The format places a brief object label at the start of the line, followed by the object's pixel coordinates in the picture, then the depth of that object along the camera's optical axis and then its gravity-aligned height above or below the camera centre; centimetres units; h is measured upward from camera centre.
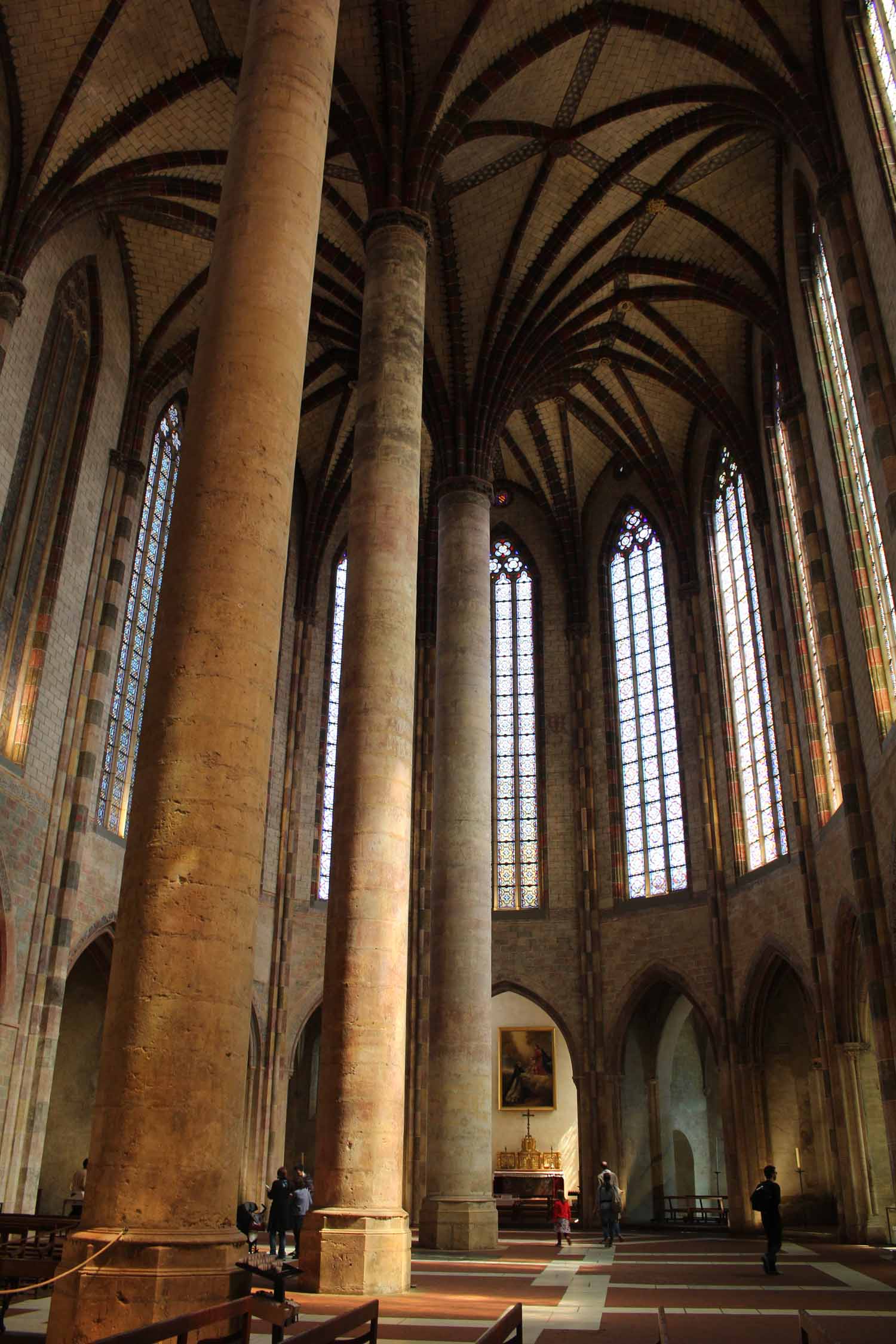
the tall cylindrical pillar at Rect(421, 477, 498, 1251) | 1457 +382
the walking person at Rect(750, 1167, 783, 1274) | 1191 -18
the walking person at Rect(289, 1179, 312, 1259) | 1280 -17
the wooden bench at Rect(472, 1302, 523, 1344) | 404 -48
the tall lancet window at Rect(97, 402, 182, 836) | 2027 +965
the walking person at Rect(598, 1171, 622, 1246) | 1659 -17
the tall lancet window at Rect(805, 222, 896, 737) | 1541 +899
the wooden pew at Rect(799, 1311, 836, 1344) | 361 -44
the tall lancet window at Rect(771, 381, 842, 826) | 1902 +826
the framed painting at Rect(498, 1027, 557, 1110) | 2742 +268
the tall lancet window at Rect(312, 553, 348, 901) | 2547 +974
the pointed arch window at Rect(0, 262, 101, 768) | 1727 +1015
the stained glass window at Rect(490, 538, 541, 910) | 2584 +982
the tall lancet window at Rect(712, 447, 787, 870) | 2195 +940
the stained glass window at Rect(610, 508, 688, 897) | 2458 +976
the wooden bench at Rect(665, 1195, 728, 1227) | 2325 -29
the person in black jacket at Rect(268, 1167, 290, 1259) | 1256 -23
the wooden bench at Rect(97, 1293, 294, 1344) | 363 -47
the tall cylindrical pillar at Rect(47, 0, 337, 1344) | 562 +204
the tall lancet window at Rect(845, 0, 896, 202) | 1391 +1294
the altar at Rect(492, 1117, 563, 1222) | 2348 +24
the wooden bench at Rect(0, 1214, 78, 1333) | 803 -47
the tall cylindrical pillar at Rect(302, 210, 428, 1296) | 987 +318
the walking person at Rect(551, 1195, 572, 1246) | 1666 -33
